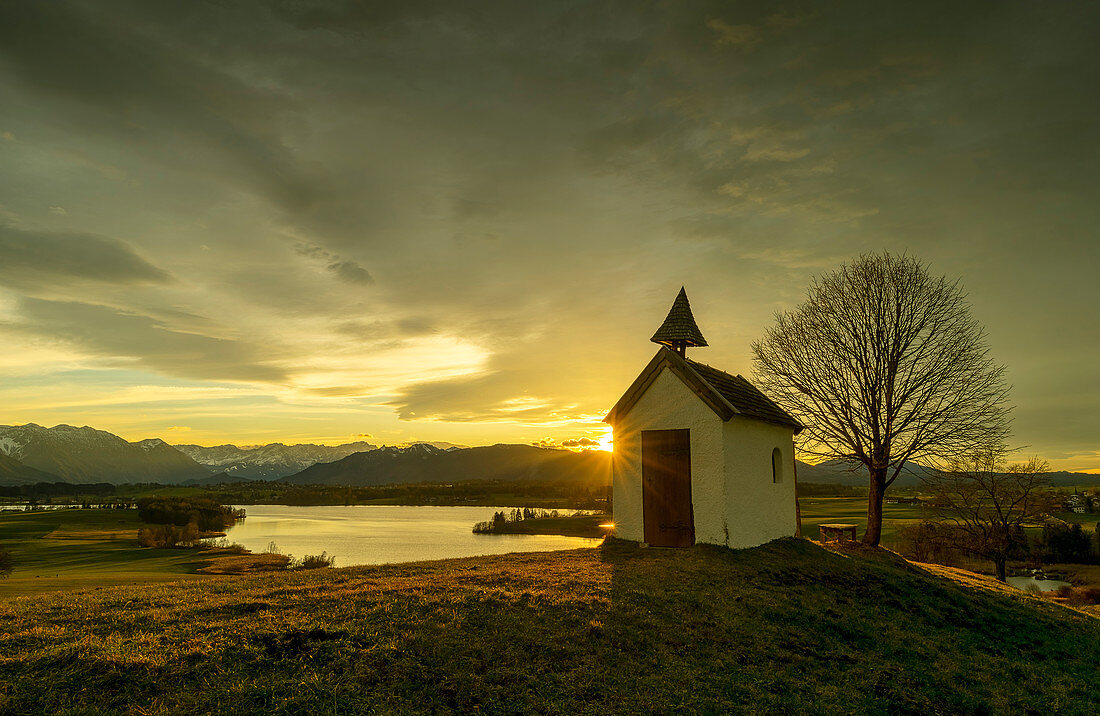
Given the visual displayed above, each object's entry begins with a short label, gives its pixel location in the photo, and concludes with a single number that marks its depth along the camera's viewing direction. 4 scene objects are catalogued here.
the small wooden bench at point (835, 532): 24.53
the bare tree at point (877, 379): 23.94
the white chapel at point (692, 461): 17.53
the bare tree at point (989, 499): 34.72
